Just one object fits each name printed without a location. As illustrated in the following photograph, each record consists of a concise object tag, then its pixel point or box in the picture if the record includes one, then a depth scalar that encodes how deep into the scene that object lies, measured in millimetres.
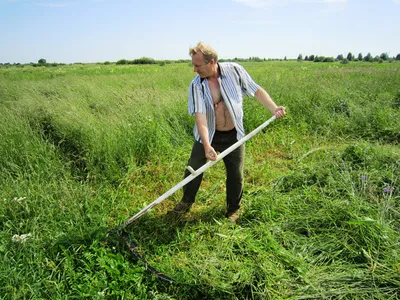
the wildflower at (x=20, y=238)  1864
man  1955
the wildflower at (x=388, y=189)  2306
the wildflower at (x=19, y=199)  2151
